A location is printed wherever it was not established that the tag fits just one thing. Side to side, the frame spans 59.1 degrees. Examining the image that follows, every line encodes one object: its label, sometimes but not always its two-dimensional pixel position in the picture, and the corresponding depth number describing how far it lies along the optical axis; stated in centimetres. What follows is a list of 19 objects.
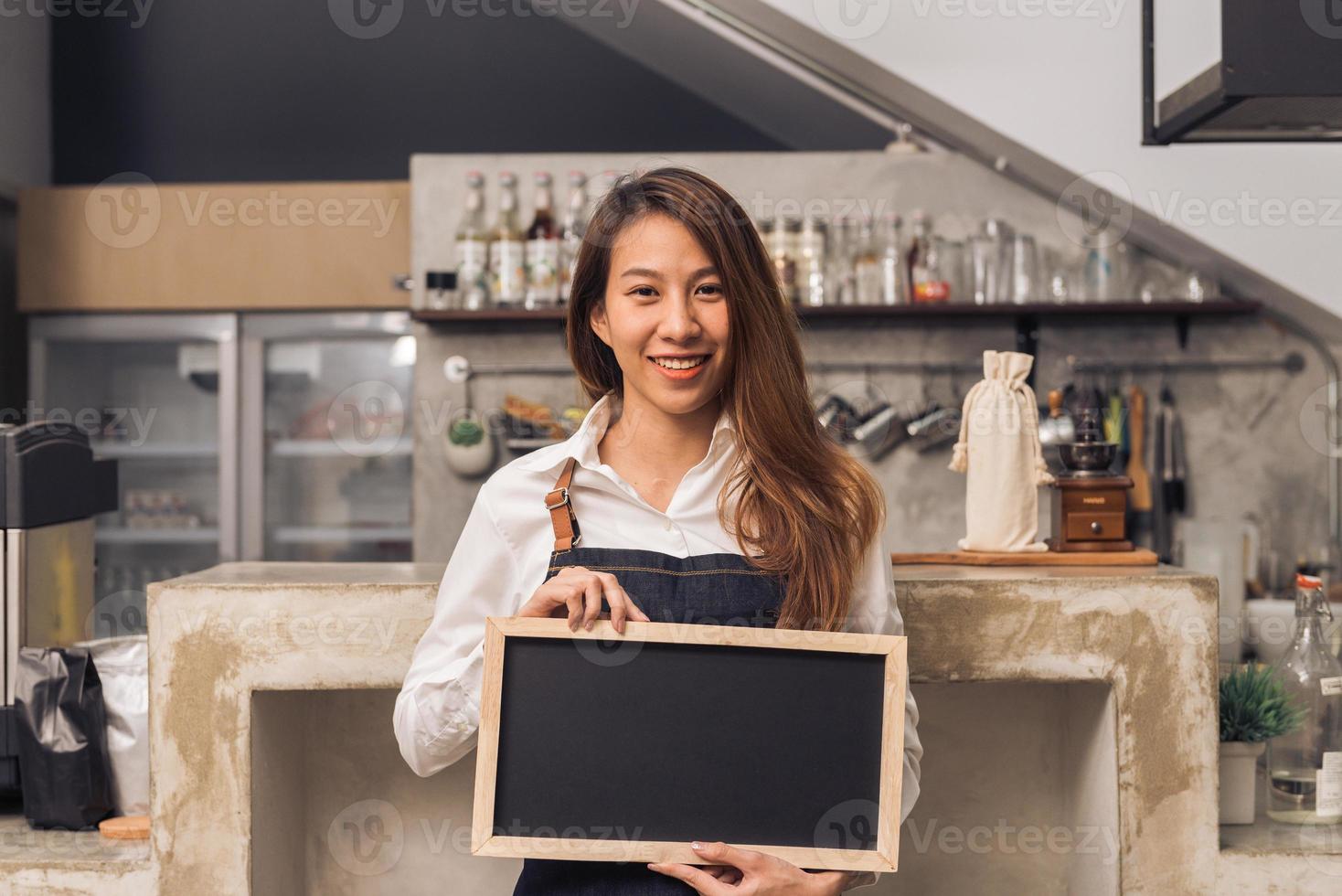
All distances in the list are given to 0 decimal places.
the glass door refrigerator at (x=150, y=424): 403
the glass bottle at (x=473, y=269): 378
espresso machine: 182
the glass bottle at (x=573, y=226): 374
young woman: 125
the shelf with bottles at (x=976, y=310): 369
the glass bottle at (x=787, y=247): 373
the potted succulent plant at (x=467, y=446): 381
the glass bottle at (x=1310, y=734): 171
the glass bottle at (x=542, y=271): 375
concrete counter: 162
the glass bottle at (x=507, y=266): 377
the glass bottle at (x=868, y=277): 376
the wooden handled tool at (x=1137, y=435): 385
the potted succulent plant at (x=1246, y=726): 170
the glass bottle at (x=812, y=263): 374
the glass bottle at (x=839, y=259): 379
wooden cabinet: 395
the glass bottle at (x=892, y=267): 377
